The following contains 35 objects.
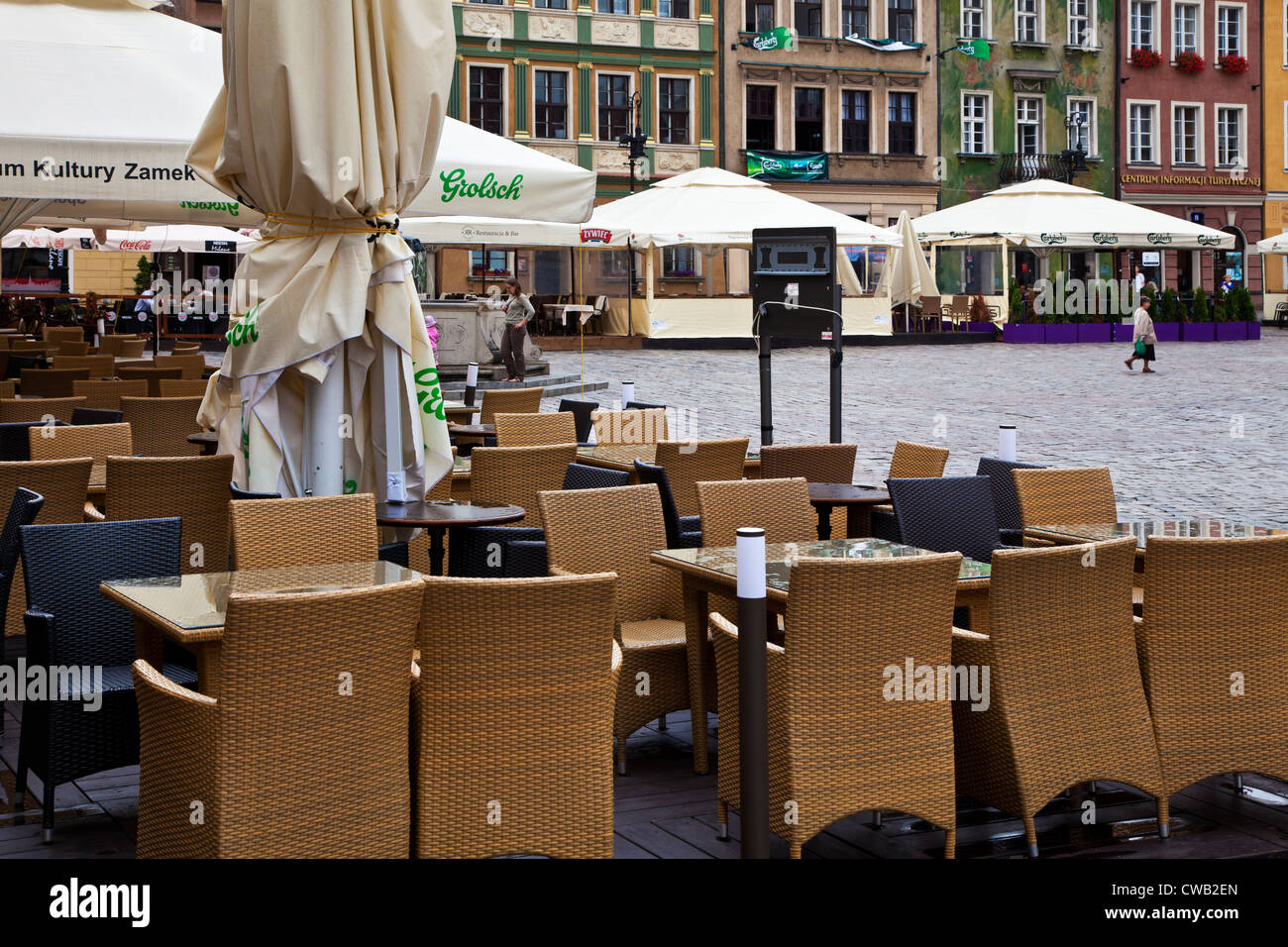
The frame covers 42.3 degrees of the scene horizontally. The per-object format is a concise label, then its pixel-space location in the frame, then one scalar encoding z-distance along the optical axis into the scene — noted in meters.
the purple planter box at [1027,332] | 37.06
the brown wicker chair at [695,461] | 8.20
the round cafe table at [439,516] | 6.32
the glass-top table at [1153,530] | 5.94
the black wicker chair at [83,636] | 4.87
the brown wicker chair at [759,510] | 6.24
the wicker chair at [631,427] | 9.98
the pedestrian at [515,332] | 23.84
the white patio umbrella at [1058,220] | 27.70
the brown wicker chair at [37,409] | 9.56
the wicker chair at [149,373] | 13.15
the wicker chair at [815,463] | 8.14
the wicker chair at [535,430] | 9.20
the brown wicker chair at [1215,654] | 5.06
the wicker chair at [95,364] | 12.85
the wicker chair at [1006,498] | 7.83
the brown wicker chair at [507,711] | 4.11
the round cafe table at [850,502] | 7.30
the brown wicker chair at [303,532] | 5.51
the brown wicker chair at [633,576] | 5.82
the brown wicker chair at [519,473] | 7.80
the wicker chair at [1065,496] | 6.93
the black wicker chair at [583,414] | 10.84
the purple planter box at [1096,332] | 37.62
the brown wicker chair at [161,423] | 9.45
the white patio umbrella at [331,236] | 6.40
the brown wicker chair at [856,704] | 4.46
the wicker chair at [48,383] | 11.39
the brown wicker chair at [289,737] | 3.80
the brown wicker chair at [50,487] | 6.79
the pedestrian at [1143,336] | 26.14
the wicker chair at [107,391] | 10.96
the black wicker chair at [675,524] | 6.82
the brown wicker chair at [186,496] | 6.84
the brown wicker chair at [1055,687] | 4.75
